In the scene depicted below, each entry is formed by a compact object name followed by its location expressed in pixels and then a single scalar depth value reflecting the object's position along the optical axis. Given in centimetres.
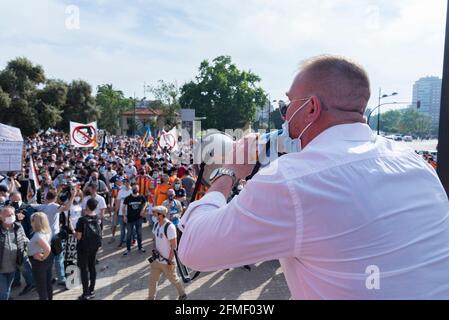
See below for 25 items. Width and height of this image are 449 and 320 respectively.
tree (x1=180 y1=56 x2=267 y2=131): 4725
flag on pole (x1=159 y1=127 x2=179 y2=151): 1841
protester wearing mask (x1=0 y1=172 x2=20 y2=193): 912
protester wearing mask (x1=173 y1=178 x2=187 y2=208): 951
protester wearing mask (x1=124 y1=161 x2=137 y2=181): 1320
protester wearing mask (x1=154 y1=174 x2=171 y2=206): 927
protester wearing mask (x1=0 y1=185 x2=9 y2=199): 739
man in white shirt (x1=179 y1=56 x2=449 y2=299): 96
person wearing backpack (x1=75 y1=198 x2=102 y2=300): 646
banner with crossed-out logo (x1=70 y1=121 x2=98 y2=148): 1648
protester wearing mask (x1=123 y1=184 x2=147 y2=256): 898
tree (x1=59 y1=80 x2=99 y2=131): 3384
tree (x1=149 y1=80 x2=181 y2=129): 4175
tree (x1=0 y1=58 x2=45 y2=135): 2545
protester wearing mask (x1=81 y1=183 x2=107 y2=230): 790
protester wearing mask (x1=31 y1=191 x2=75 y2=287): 672
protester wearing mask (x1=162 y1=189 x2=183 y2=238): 830
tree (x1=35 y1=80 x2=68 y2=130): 2861
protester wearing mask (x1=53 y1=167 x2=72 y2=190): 1046
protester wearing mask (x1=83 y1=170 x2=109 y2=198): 1091
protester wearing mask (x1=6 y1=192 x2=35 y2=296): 671
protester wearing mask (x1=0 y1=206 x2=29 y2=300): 536
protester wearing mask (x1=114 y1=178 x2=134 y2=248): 937
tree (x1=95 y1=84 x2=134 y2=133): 5197
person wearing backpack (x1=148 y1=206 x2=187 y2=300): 626
